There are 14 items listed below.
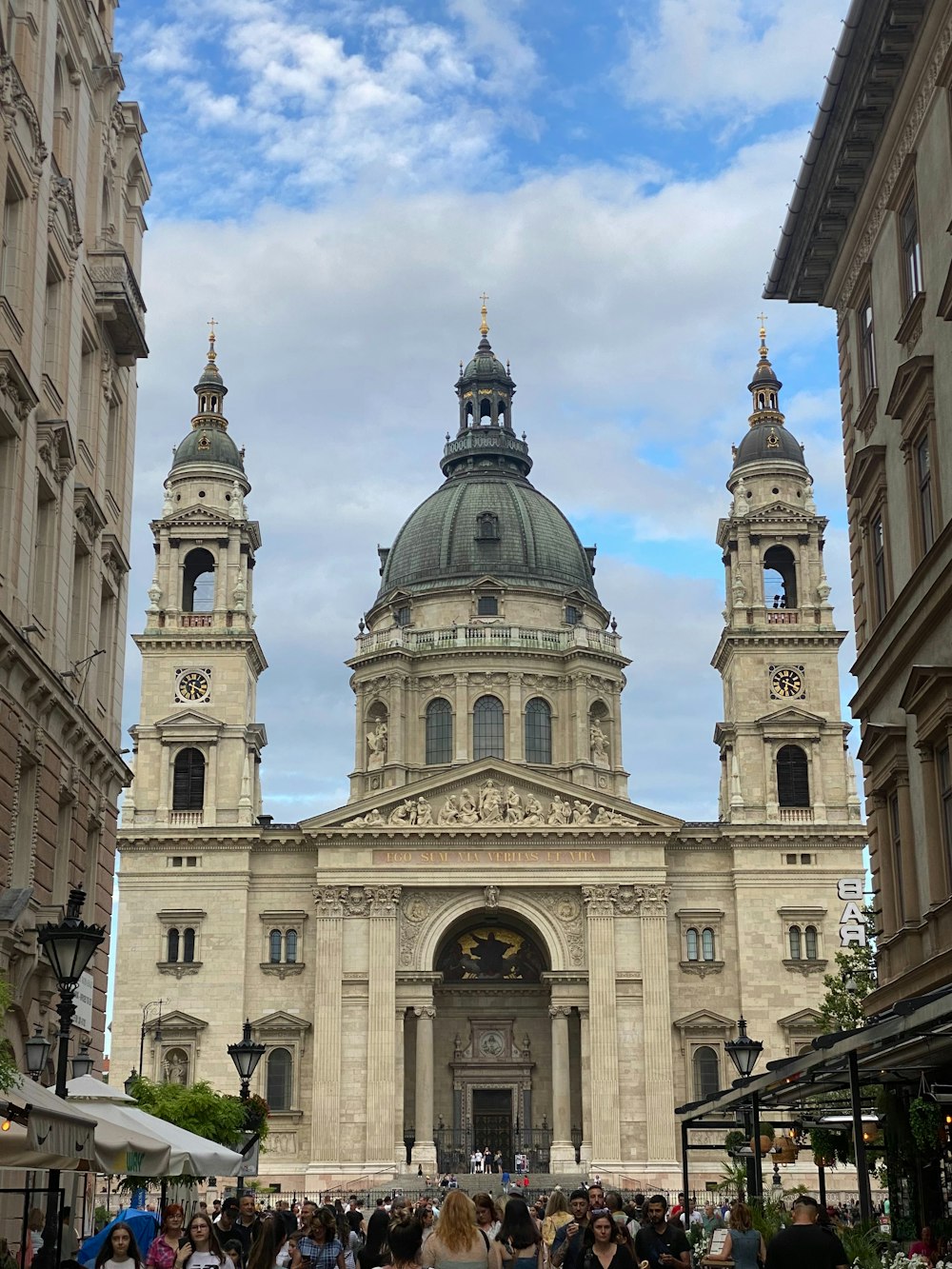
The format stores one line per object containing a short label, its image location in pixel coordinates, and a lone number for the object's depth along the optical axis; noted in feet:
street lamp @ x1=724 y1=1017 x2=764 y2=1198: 103.86
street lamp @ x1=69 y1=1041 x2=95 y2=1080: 95.45
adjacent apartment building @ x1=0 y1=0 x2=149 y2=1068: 84.02
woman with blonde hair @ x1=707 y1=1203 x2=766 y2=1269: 60.95
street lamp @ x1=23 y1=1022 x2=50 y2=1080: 78.69
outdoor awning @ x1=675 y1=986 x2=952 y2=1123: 54.60
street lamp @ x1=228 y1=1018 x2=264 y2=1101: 103.72
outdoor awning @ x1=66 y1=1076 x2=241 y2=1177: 71.10
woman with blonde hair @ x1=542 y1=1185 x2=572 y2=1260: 71.05
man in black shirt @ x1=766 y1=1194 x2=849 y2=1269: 45.96
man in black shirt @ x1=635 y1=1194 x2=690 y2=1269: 58.95
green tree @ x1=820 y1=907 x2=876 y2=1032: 156.46
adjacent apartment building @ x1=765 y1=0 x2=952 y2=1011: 78.89
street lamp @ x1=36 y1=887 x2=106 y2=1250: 62.90
